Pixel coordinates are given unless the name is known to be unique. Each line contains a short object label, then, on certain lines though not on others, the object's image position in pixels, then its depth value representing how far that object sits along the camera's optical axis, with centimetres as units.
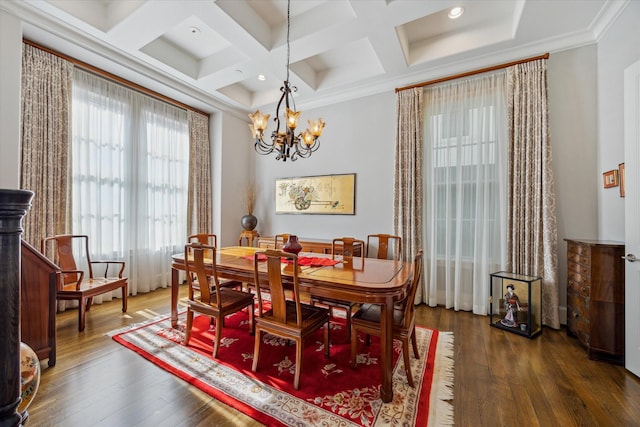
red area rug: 175
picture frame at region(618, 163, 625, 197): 249
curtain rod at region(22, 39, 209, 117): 315
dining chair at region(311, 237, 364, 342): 266
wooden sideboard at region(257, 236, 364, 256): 412
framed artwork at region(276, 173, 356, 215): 448
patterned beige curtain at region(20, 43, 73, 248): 298
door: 212
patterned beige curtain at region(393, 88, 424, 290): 383
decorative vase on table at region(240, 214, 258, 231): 507
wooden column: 55
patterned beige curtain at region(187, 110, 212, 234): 484
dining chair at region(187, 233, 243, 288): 319
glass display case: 288
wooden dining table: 187
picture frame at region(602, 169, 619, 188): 261
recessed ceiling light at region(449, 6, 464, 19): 296
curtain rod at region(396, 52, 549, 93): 320
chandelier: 262
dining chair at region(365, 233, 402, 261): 344
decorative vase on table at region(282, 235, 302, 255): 266
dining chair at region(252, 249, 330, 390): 199
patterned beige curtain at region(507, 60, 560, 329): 306
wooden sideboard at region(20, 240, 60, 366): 218
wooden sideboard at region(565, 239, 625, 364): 235
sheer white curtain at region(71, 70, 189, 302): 356
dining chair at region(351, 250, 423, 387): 202
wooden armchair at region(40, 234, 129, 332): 284
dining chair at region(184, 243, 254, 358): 240
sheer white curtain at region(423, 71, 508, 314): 343
